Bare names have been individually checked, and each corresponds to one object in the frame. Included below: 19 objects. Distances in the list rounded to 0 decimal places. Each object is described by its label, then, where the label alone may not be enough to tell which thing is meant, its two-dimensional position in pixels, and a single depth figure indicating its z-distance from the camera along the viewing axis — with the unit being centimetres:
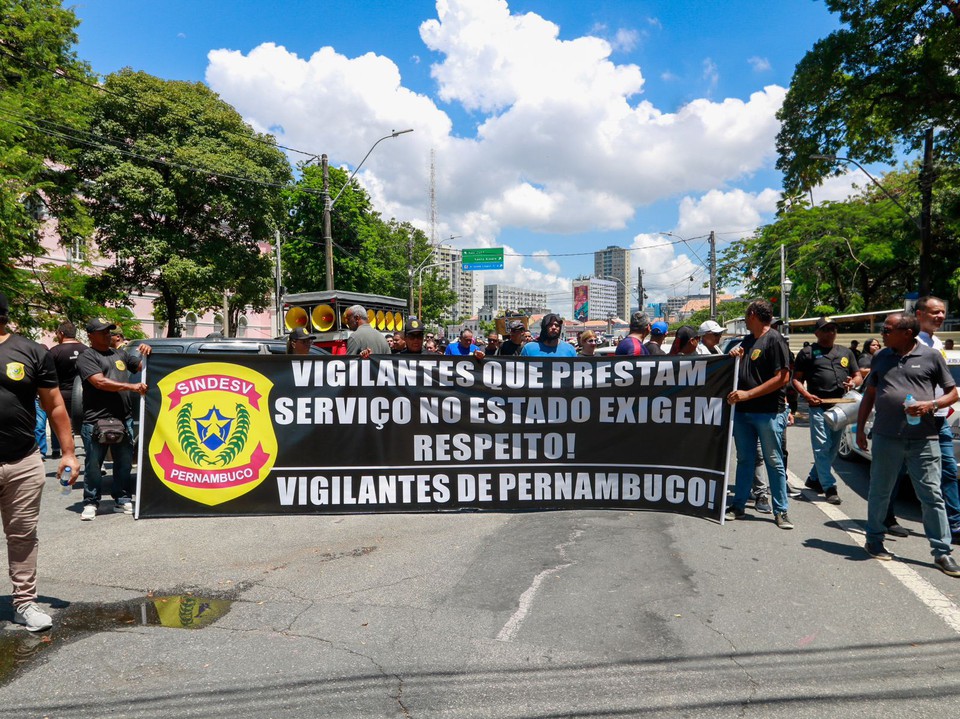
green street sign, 4278
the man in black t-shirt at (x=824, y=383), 702
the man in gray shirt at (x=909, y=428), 479
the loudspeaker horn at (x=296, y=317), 1550
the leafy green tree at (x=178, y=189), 2628
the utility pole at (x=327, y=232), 2292
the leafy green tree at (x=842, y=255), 3253
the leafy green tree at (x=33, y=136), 1460
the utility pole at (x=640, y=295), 5182
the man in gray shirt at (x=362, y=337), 790
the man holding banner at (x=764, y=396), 584
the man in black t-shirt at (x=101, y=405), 627
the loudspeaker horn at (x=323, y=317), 1497
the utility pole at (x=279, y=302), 3181
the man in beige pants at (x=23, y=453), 384
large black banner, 608
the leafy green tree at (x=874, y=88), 1555
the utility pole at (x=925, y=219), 1981
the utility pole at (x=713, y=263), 4195
